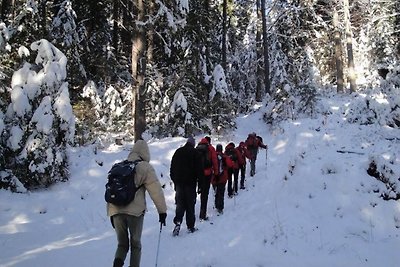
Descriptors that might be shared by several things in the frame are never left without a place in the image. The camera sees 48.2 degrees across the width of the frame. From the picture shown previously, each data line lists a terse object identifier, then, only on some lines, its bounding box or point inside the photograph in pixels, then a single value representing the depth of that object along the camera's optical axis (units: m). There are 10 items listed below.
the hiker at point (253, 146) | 16.11
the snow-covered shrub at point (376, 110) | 14.75
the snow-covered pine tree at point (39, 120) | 12.64
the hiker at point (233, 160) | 13.26
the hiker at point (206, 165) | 10.52
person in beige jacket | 6.13
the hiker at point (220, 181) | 11.48
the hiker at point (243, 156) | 14.15
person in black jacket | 9.47
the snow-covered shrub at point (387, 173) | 9.57
